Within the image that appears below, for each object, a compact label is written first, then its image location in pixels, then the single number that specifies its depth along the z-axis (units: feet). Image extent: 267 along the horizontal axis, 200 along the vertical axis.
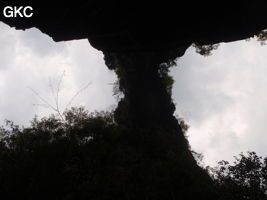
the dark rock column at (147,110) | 72.69
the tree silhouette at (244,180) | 36.35
